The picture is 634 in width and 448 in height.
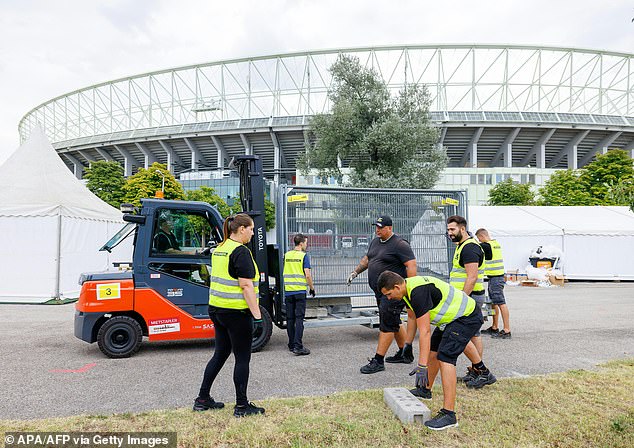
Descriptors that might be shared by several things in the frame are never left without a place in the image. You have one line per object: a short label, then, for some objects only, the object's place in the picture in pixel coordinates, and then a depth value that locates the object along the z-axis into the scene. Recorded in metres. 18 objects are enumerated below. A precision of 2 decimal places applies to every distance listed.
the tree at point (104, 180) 43.00
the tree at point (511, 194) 42.00
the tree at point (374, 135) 17.69
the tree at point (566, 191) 35.78
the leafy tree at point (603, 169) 36.22
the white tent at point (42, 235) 12.57
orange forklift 6.18
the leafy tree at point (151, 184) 35.91
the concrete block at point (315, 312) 7.01
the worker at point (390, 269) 5.45
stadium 51.12
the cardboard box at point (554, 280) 17.73
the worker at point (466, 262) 5.17
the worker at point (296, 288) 6.38
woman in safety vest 3.84
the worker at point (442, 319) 3.70
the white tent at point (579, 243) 18.78
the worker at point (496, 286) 7.43
